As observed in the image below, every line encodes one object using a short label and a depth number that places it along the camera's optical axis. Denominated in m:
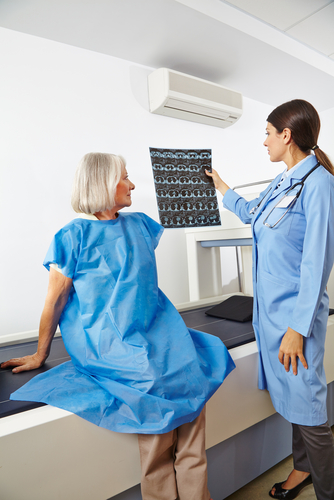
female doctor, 1.10
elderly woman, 0.95
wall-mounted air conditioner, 2.58
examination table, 0.84
